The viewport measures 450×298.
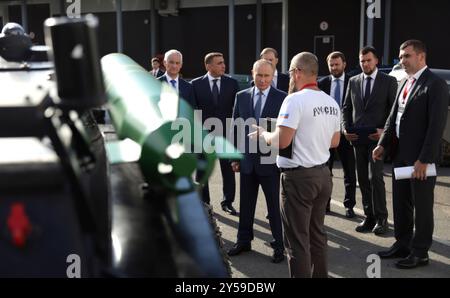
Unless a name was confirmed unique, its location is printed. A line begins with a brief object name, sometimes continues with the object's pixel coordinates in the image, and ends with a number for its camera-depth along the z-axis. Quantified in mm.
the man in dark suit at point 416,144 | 4641
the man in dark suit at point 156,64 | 12047
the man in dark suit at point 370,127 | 5867
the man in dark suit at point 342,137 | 6527
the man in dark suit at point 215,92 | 6375
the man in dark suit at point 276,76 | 6652
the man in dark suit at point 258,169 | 5129
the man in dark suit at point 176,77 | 6504
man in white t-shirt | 3873
